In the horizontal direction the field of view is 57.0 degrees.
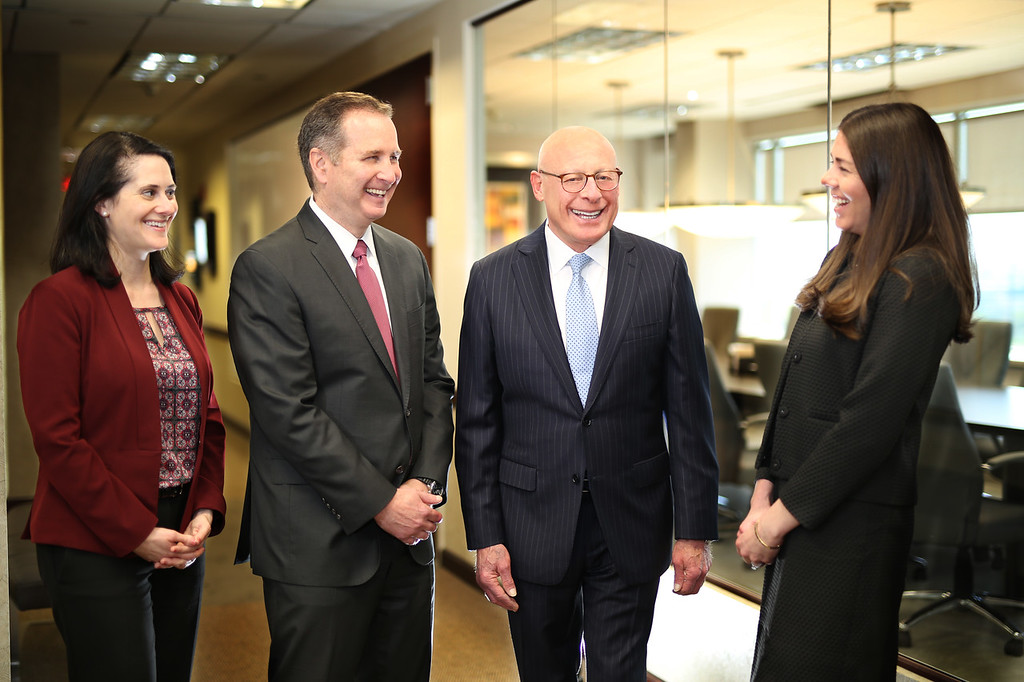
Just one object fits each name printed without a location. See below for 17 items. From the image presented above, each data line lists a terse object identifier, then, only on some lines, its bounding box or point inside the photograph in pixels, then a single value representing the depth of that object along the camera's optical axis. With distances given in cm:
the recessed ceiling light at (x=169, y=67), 656
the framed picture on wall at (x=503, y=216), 471
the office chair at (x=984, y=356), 257
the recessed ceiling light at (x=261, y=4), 495
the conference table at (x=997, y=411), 257
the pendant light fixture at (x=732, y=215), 323
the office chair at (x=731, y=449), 392
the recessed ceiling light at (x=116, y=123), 979
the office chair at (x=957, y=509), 273
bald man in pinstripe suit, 216
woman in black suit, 180
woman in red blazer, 202
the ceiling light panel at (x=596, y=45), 382
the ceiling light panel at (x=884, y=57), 266
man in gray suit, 205
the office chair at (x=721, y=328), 359
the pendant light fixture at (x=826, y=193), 261
